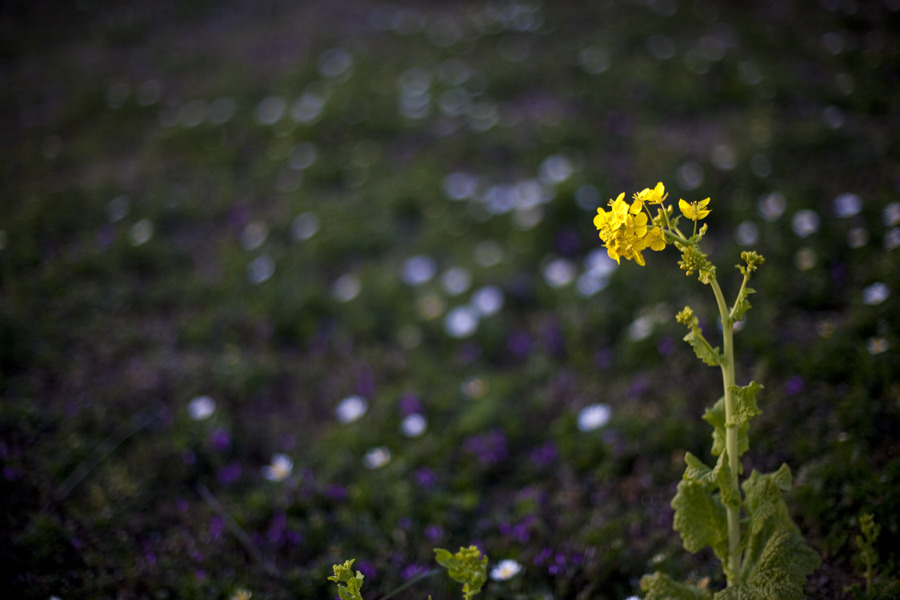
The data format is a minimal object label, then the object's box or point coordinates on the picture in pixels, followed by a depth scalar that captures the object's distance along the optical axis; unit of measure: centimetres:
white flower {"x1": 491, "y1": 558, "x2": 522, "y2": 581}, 188
